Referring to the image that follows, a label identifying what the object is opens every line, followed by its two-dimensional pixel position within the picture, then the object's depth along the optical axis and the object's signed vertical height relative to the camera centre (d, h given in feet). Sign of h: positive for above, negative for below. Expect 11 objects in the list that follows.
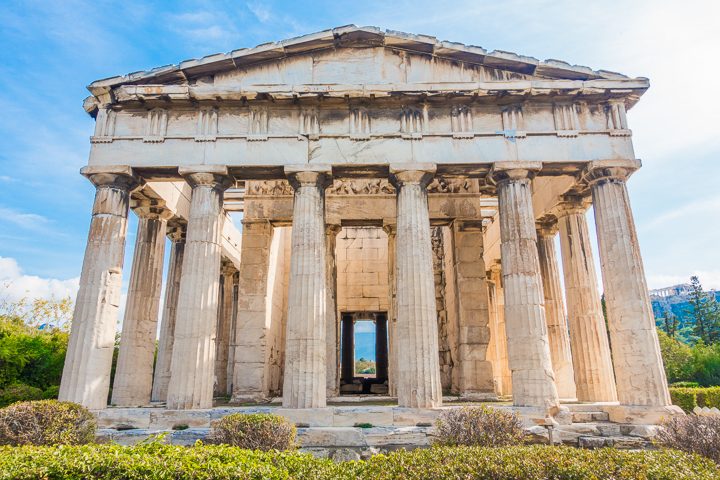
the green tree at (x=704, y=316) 179.93 +23.47
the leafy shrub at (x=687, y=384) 118.10 -0.62
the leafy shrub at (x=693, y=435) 31.24 -3.45
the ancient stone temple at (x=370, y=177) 49.80 +20.02
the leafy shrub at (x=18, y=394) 72.50 -1.20
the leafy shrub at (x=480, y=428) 34.53 -3.15
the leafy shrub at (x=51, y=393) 76.90 -1.17
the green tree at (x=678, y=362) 134.21 +5.21
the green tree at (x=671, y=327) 200.26 +21.75
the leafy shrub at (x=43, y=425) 33.58 -2.67
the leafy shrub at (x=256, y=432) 34.78 -3.29
